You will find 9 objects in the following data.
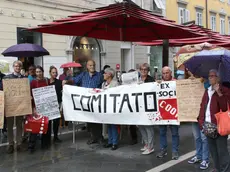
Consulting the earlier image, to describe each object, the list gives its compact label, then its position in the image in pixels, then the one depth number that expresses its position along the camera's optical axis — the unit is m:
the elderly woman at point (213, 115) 4.61
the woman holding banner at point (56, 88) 7.45
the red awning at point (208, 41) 10.00
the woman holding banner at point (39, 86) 6.97
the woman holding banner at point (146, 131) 6.59
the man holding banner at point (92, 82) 7.24
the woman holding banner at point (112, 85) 6.92
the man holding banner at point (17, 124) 6.83
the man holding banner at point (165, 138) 6.04
